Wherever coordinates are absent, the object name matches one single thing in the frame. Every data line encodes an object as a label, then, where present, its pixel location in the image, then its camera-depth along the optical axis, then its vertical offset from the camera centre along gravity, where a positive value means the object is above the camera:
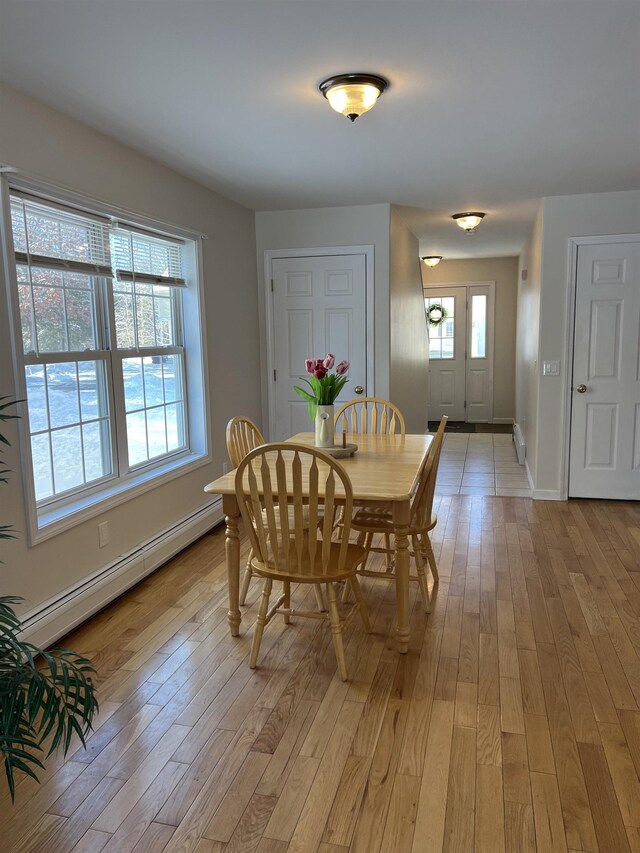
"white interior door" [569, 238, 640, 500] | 4.67 -0.30
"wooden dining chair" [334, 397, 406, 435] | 3.76 -0.47
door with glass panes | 9.01 -0.21
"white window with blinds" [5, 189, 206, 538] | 2.72 -0.02
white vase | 3.10 -0.43
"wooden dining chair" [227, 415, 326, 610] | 3.00 -0.51
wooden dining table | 2.51 -0.61
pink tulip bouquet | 2.96 -0.20
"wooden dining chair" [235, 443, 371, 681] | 2.25 -0.75
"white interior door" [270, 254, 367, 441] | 5.03 +0.17
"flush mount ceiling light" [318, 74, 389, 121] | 2.43 +0.98
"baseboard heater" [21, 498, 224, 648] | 2.64 -1.18
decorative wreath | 9.14 +0.37
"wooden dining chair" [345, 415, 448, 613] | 2.83 -0.86
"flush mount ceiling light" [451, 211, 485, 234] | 5.23 +1.01
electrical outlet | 3.07 -0.94
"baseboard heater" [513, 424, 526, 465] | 6.32 -1.12
